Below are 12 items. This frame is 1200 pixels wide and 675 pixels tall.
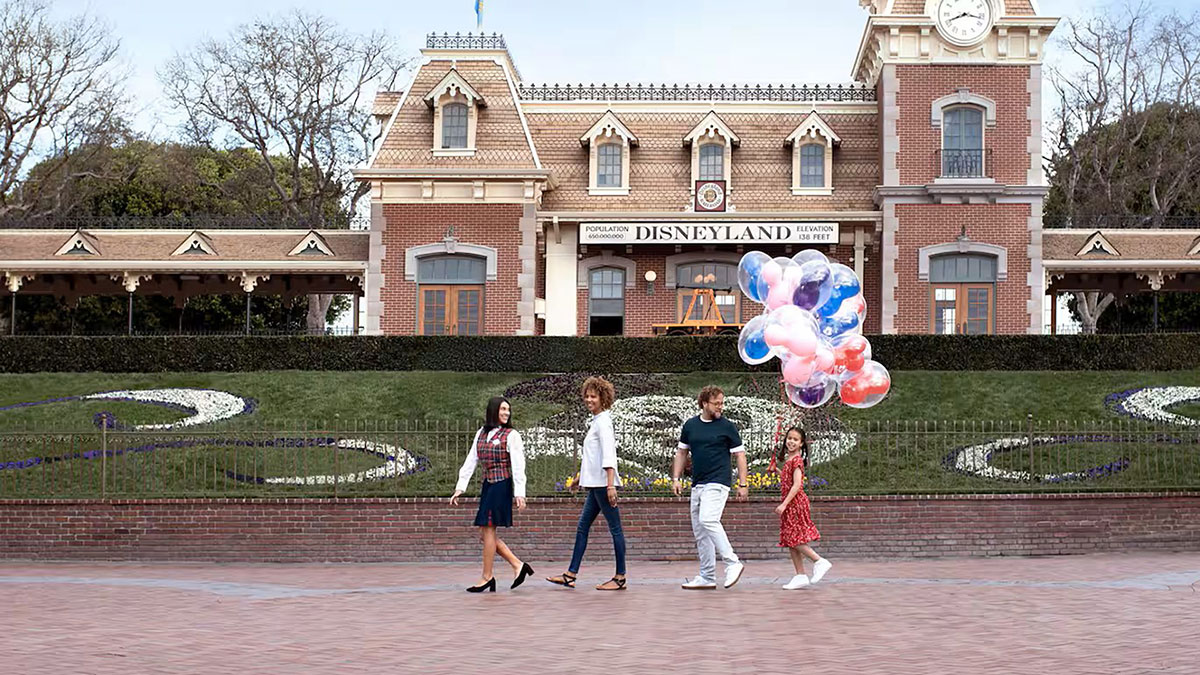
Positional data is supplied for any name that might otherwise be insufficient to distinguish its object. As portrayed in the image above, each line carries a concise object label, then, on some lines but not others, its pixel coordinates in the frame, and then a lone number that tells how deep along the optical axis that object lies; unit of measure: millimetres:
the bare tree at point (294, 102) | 47031
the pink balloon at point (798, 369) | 15727
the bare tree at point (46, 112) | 41625
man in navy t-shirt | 12852
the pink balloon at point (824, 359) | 15859
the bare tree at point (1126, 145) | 45375
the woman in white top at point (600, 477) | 12805
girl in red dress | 13273
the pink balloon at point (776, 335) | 15539
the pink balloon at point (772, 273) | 15930
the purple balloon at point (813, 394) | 16297
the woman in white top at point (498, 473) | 12836
